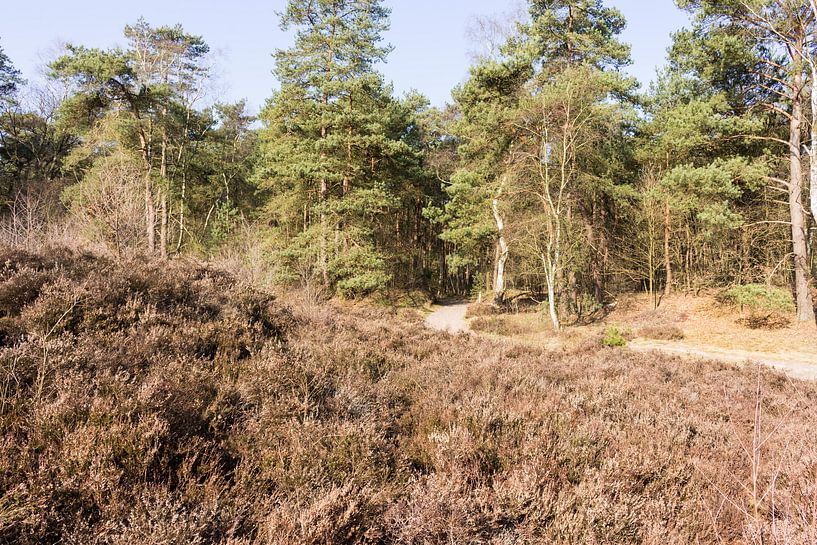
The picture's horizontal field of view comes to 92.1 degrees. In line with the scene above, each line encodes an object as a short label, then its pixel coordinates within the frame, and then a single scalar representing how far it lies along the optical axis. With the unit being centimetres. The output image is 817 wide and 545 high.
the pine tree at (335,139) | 1855
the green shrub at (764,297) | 1262
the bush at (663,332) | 1340
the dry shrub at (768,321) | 1402
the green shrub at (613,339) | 1117
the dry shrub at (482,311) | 1966
